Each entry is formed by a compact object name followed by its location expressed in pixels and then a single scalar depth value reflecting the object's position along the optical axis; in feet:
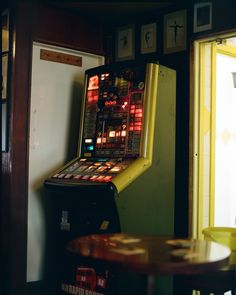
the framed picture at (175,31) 14.15
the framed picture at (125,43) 15.85
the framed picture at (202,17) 13.41
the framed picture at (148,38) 15.06
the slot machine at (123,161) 12.34
